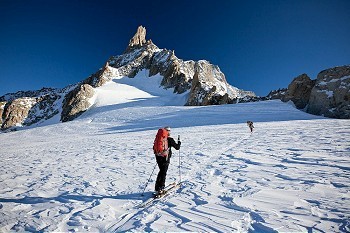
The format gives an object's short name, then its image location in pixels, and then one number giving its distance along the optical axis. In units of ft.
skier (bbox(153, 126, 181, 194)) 20.93
